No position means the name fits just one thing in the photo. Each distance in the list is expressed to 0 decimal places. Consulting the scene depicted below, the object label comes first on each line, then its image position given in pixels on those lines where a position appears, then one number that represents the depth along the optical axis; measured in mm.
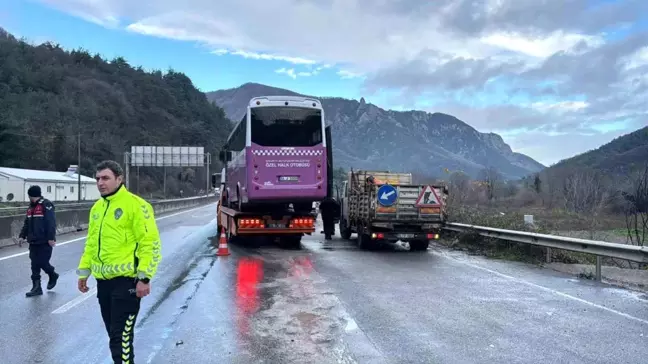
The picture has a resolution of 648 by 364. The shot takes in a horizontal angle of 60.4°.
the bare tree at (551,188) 69000
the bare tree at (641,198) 17969
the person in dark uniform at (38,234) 8898
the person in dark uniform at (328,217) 20234
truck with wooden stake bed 15359
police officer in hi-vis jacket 4410
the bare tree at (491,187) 73312
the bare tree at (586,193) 48044
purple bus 15609
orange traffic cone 14395
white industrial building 57906
